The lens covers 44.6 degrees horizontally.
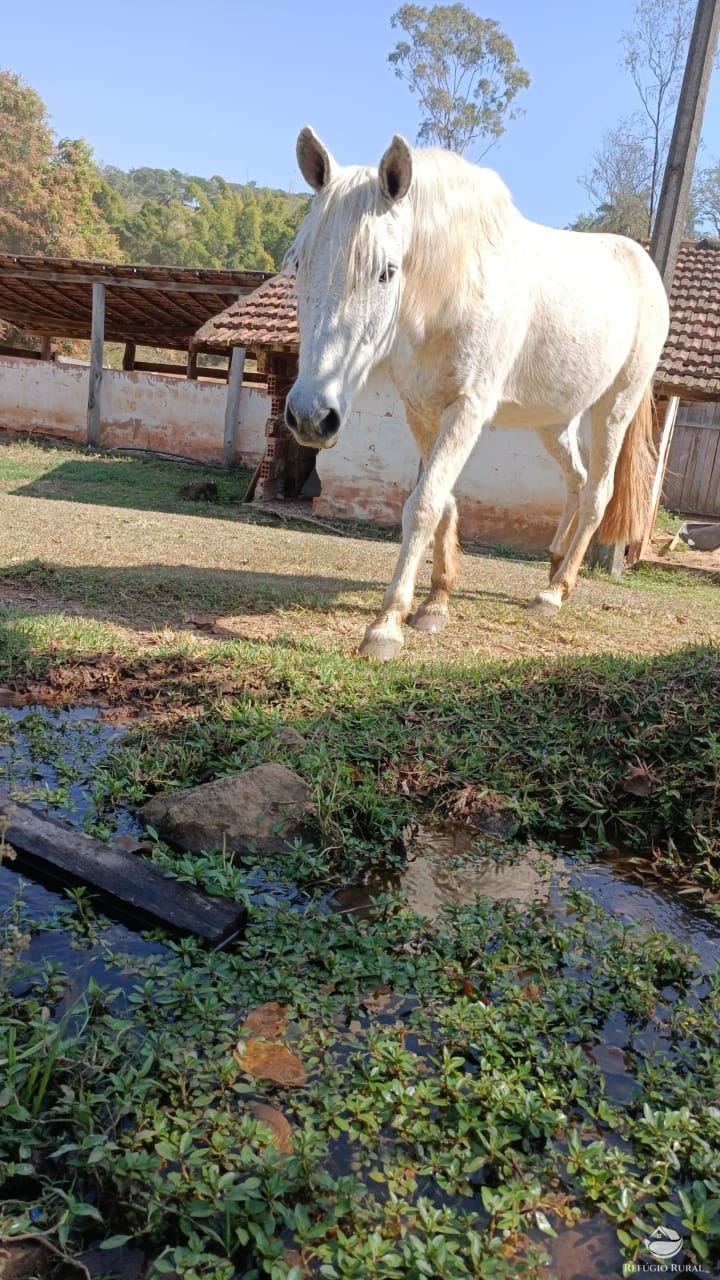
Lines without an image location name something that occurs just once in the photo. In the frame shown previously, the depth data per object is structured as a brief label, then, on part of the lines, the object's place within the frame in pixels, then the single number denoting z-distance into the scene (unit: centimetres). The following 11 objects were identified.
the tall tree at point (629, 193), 3153
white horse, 372
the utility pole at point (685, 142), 874
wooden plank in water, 229
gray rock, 271
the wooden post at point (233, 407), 1495
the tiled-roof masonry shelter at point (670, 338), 1025
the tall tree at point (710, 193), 3969
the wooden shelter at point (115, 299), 1555
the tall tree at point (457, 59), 3219
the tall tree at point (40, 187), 3253
